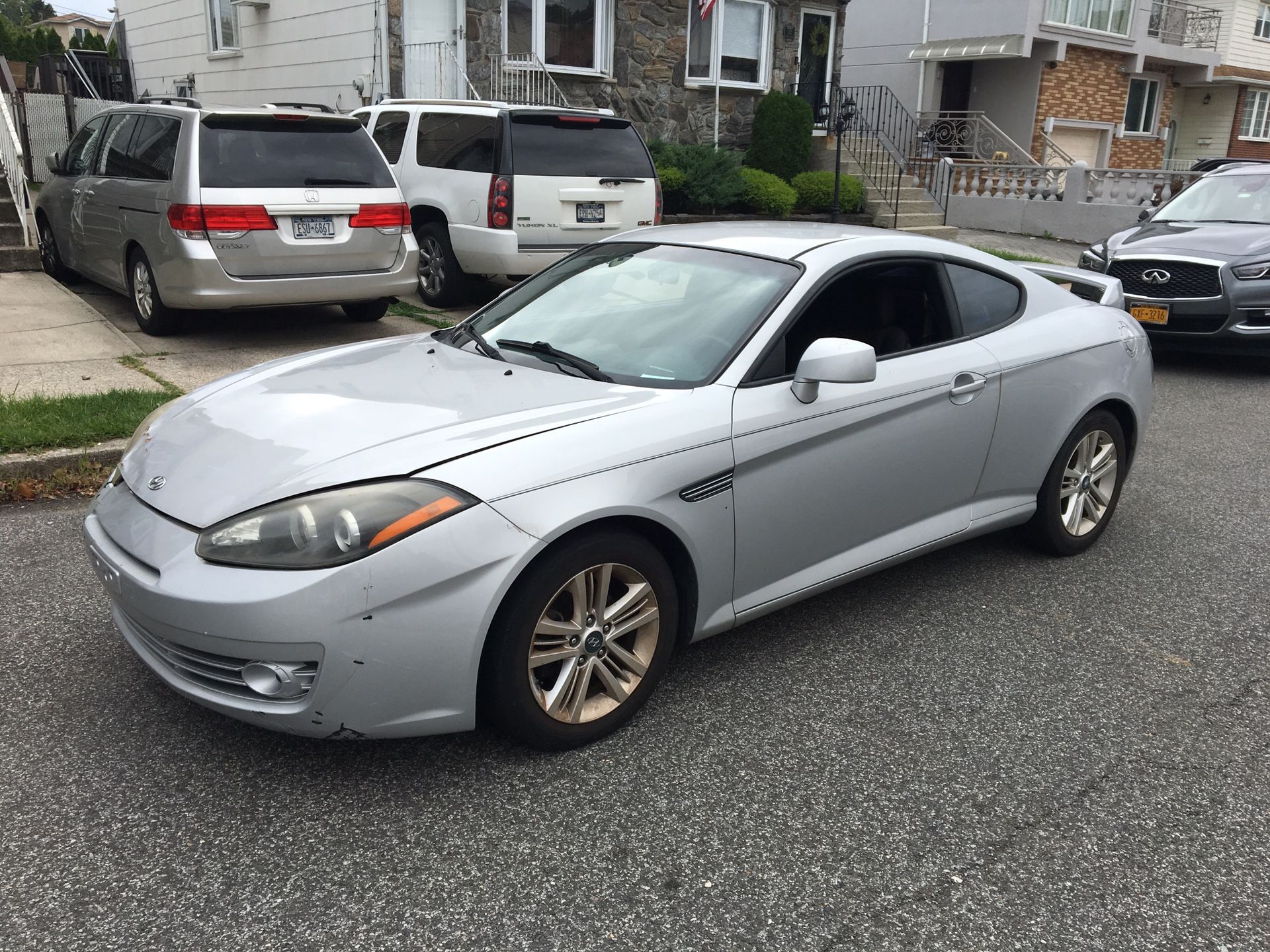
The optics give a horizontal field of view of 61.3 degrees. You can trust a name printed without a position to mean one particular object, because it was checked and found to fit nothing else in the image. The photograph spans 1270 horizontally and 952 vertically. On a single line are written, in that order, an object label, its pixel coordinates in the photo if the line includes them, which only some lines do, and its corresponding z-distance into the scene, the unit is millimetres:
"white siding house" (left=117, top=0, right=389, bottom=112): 14445
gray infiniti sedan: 9172
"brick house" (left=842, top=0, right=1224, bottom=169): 24859
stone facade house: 14516
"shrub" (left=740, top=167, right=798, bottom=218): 16391
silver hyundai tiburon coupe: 2842
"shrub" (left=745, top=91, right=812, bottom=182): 17781
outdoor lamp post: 16484
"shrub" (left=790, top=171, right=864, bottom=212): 17609
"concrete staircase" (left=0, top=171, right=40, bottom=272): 10719
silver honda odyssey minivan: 7695
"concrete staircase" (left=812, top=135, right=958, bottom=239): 19062
